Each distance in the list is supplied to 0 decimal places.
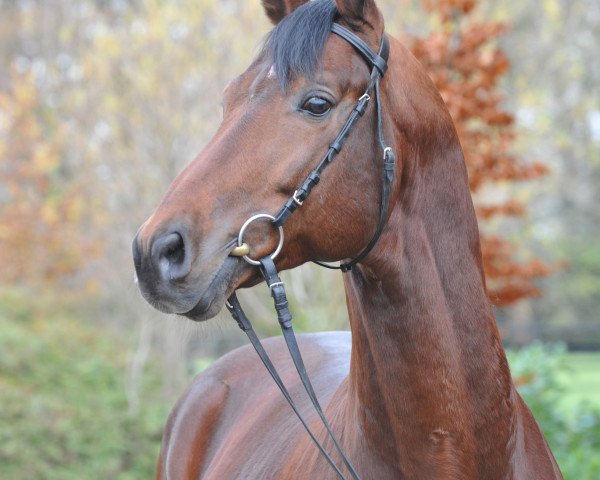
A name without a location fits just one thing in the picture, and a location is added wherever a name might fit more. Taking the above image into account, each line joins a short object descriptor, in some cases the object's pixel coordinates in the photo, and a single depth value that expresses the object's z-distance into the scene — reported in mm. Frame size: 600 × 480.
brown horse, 4566
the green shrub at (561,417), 12687
